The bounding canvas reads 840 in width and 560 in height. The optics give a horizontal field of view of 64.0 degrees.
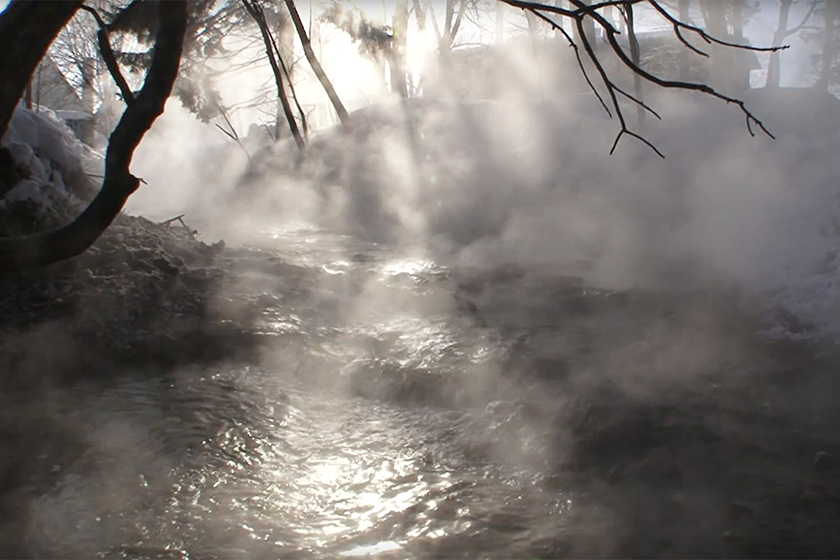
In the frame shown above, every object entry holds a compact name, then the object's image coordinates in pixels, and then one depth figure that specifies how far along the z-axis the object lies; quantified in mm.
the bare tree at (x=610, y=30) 2021
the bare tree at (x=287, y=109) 10762
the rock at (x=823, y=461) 3712
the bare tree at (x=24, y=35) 2682
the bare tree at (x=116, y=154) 2738
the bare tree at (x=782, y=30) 26328
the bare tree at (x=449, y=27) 24281
